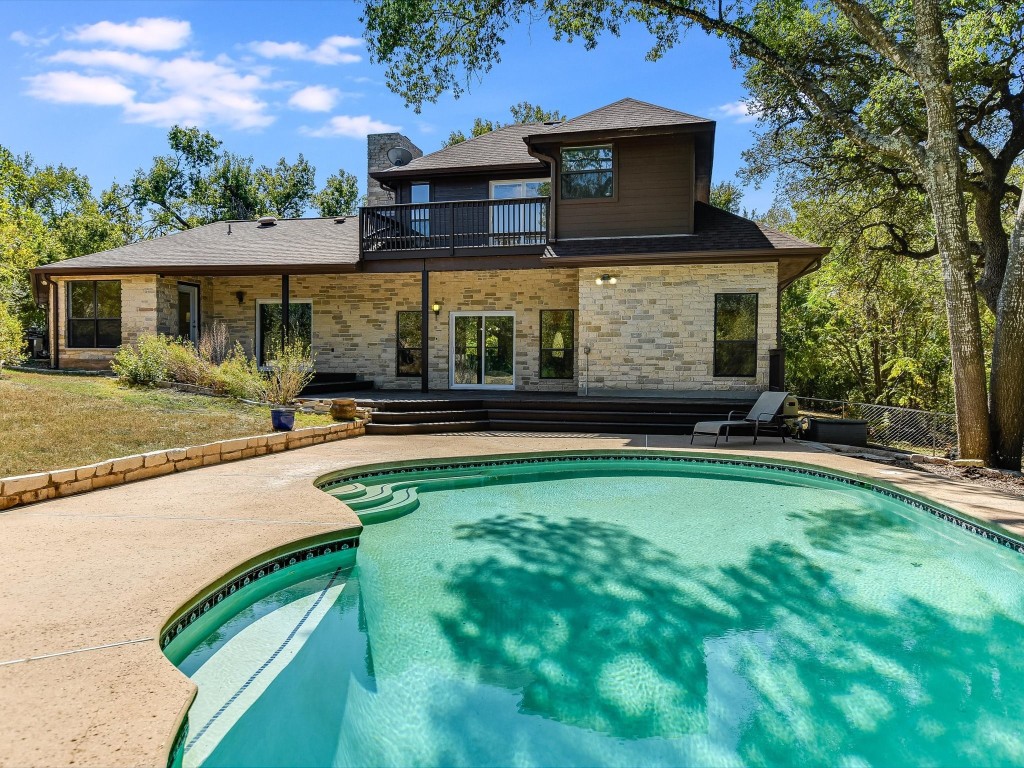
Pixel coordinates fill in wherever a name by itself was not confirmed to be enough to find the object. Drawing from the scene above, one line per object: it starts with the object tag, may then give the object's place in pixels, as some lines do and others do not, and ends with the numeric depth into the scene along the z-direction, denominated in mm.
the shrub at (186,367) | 12039
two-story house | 12727
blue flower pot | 9359
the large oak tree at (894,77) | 8234
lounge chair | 9961
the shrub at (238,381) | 11477
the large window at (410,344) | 15758
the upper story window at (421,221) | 15078
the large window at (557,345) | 14734
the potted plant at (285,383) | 11414
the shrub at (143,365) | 12328
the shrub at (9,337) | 12336
